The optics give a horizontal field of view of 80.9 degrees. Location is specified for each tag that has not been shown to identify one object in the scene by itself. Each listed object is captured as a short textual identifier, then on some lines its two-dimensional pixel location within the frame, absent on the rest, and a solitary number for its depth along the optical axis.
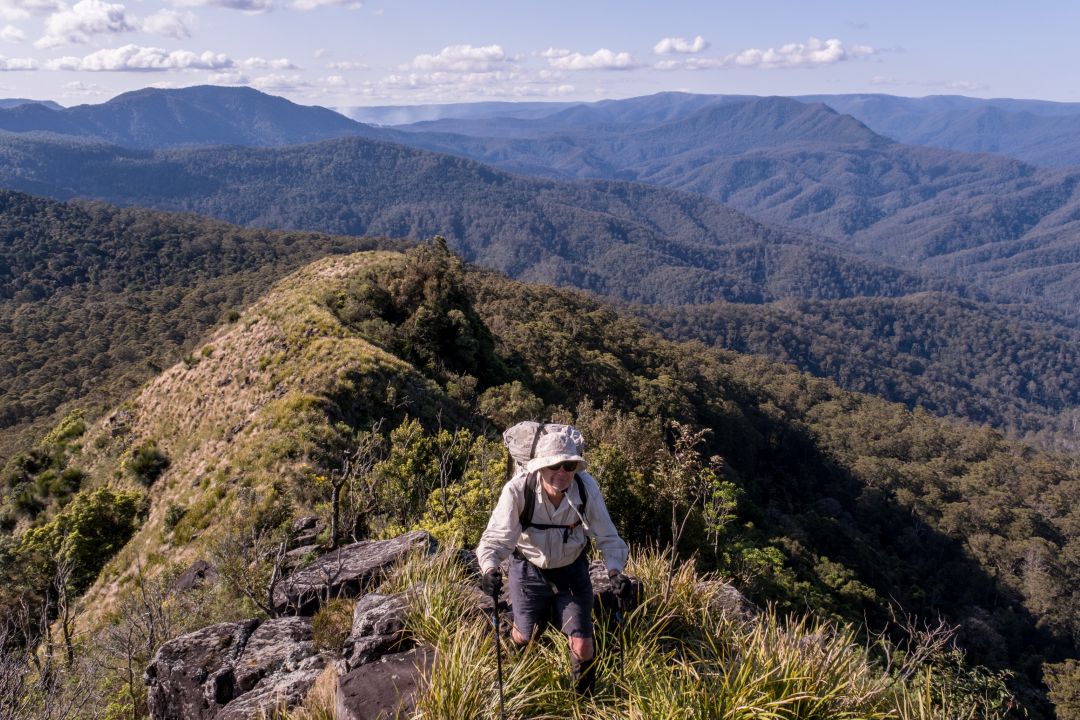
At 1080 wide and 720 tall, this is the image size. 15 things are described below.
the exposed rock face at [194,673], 5.52
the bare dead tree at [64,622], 8.70
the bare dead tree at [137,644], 6.76
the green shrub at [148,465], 20.84
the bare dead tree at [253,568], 7.03
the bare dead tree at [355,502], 8.63
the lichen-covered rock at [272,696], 4.81
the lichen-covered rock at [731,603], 5.68
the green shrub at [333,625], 5.69
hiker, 4.45
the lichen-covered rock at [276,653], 5.41
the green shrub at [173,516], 15.53
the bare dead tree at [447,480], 8.59
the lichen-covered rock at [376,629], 4.98
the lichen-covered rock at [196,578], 9.75
